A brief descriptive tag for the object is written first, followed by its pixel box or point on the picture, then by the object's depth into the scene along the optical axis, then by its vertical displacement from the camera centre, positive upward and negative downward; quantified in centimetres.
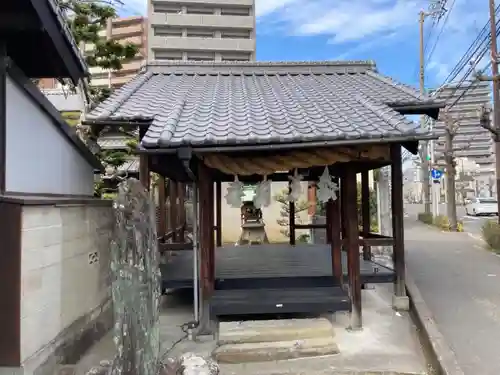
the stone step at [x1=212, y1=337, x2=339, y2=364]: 535 -188
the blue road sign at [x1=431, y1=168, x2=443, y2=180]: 2316 +148
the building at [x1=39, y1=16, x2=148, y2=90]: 5052 +2315
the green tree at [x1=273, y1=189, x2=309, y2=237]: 1820 -37
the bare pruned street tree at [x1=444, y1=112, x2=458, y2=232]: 2027 +176
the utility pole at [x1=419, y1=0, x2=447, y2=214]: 1953 +663
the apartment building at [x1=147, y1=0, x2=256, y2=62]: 4706 +1993
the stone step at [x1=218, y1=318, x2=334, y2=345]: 561 -172
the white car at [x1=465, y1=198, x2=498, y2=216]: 3276 -54
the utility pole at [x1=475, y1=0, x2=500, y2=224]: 1314 +369
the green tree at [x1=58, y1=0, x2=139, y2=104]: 1002 +417
